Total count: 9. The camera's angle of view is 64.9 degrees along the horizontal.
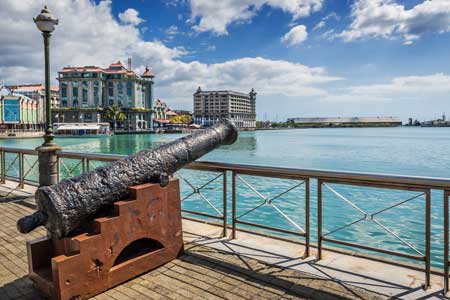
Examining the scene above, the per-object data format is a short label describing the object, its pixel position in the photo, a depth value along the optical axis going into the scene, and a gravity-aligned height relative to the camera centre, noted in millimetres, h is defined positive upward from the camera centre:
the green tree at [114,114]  104438 +6613
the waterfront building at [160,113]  132125 +9943
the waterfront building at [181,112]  193250 +13232
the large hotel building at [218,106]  168375 +14759
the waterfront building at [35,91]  115625 +15250
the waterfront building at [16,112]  89000 +6511
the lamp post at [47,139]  6734 -45
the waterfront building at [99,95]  102438 +12570
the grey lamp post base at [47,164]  6801 -531
